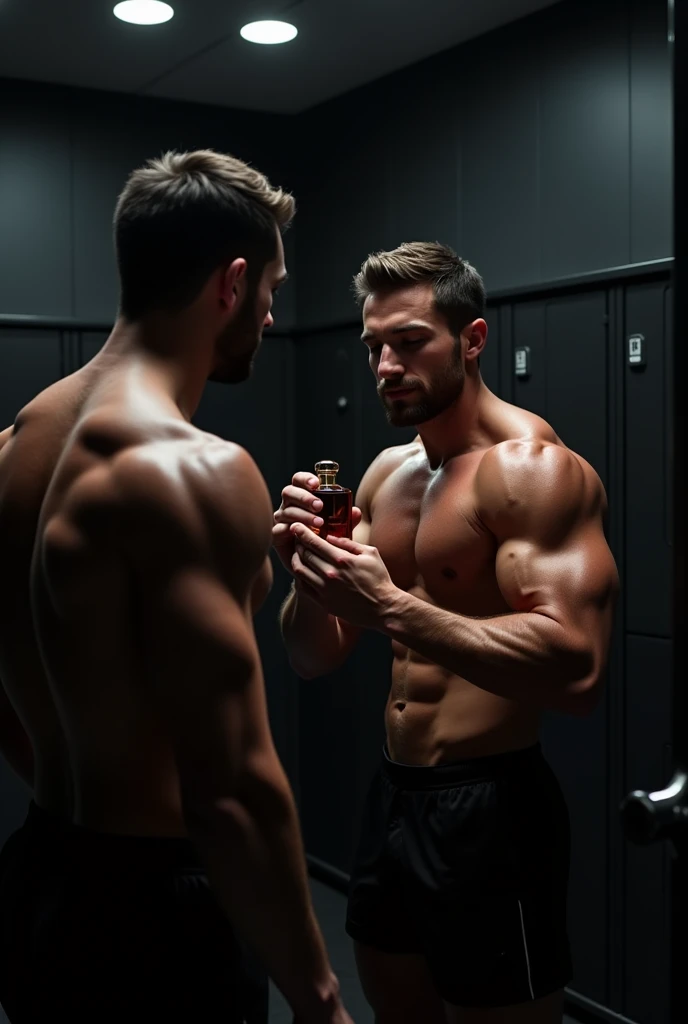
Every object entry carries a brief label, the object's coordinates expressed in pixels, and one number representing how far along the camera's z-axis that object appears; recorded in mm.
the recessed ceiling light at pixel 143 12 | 3316
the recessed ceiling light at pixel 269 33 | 3492
